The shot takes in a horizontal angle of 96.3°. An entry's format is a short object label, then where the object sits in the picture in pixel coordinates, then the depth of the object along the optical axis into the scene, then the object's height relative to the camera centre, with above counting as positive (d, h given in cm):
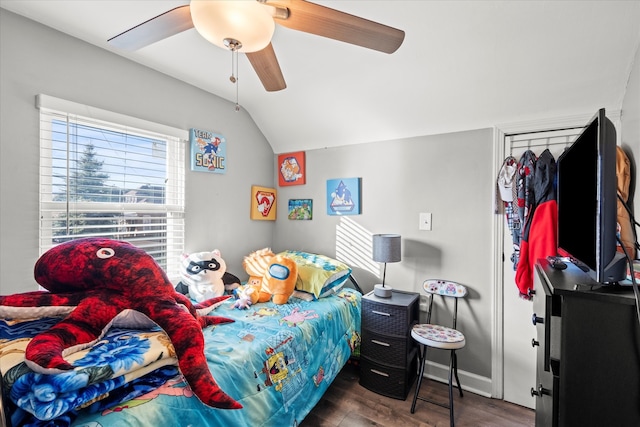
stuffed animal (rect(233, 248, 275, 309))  207 -54
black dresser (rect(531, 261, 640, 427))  73 -38
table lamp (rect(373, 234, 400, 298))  225 -29
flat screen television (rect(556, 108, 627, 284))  77 +4
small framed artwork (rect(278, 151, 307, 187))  306 +47
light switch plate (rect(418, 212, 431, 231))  240 -7
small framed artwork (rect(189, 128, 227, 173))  240 +53
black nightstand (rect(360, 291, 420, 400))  209 -100
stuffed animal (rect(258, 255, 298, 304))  216 -53
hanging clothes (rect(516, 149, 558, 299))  183 -3
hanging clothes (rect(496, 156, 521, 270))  201 +13
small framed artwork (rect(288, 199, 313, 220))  301 +3
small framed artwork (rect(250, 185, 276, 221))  296 +9
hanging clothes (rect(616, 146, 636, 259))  135 +13
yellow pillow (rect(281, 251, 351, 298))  230 -53
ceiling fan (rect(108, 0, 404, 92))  99 +71
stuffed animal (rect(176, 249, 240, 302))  210 -47
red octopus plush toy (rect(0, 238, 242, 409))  110 -39
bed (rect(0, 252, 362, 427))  87 -69
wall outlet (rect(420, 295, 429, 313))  242 -76
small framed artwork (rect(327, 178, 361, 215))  272 +16
